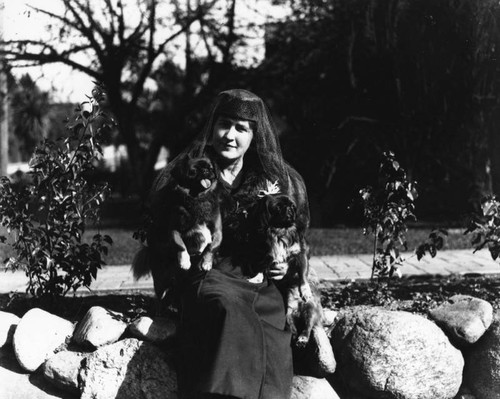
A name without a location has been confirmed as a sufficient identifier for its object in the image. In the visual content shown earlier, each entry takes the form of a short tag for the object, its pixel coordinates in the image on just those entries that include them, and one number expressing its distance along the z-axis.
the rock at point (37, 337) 3.52
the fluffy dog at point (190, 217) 3.34
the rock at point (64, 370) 3.43
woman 3.00
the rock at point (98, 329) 3.51
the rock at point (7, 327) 3.64
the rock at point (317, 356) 3.45
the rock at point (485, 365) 3.70
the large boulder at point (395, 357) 3.49
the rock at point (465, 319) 3.68
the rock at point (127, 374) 3.38
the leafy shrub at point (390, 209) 4.77
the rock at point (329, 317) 3.78
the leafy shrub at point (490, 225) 4.68
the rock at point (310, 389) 3.40
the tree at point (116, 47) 13.73
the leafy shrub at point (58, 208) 4.18
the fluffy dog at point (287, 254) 3.33
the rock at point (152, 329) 3.50
